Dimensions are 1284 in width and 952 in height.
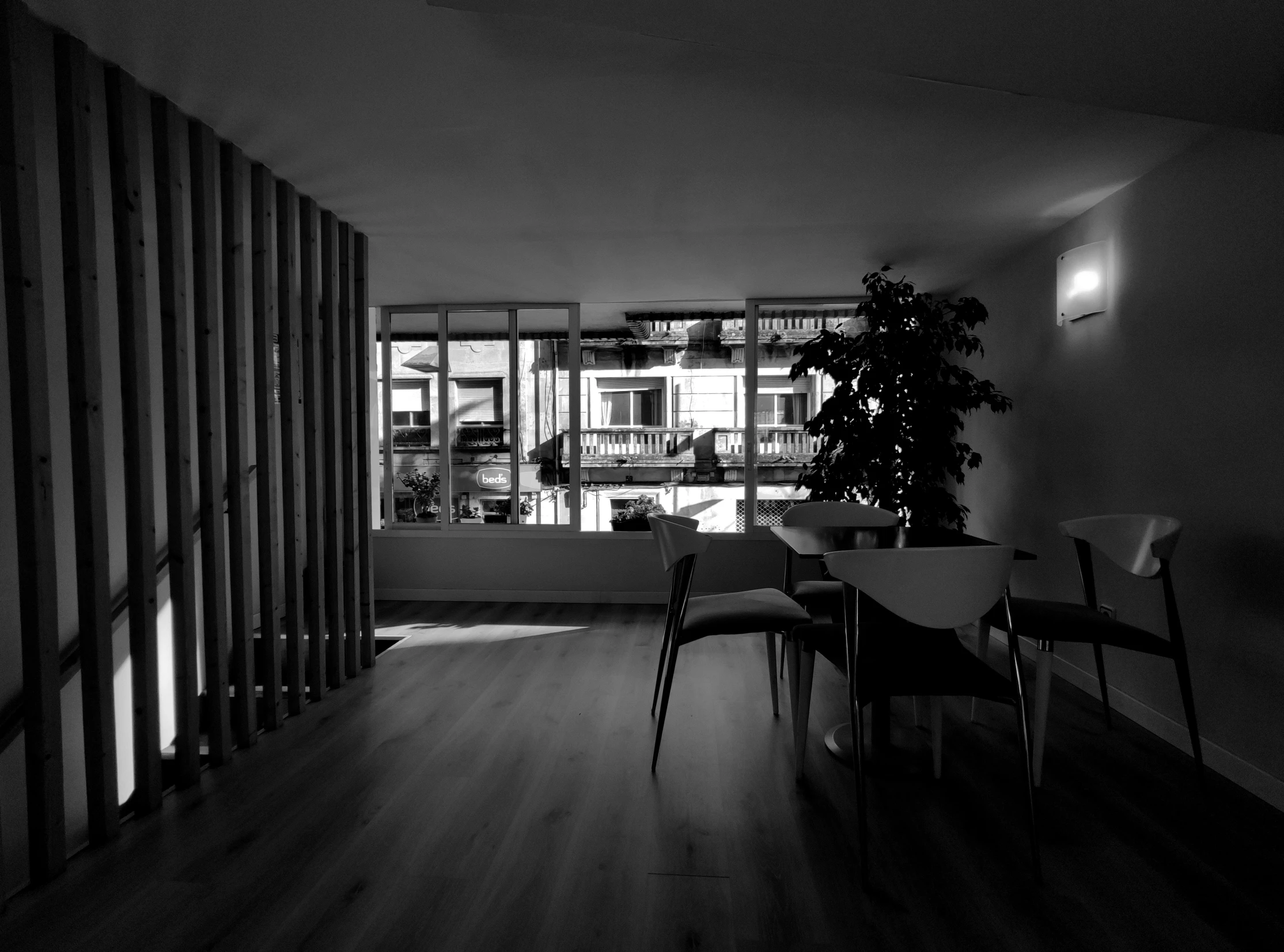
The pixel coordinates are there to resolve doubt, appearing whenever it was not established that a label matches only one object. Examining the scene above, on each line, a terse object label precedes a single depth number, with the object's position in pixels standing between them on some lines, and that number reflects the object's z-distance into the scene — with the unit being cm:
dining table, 257
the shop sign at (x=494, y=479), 566
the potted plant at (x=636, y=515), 564
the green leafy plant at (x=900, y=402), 393
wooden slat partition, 184
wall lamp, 324
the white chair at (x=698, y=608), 260
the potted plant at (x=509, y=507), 567
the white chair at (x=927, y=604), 193
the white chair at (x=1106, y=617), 237
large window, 554
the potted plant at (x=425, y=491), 573
